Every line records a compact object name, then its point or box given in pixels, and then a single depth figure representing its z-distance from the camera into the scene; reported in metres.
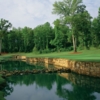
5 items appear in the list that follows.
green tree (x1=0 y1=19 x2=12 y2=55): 66.51
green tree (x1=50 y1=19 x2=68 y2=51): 60.93
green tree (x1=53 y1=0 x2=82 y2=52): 41.78
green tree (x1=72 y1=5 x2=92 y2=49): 39.86
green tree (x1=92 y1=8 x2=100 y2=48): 46.47
